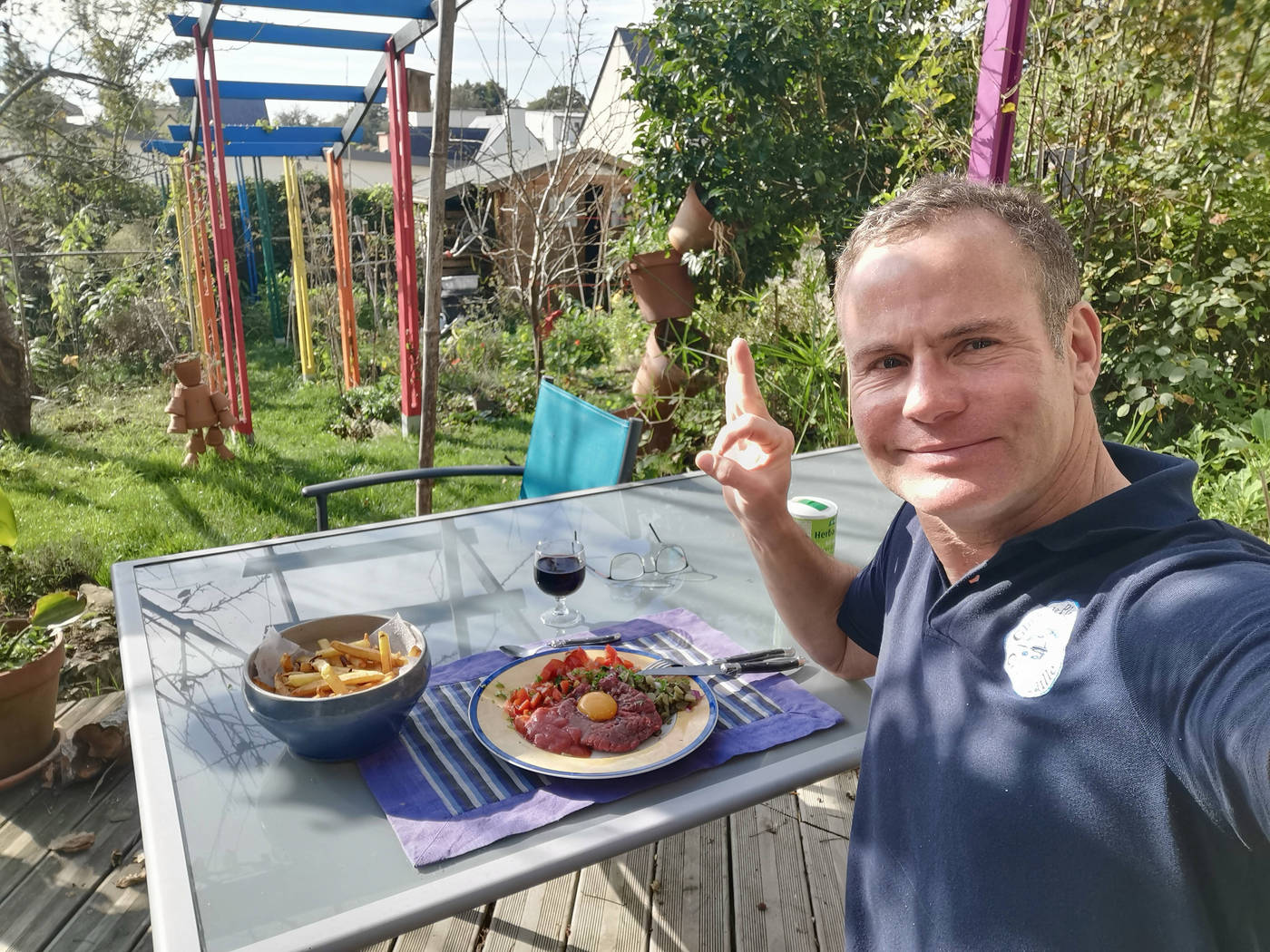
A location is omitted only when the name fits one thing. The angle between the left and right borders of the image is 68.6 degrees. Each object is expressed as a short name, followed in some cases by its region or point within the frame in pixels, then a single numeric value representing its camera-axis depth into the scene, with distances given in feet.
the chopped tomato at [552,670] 4.56
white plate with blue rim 3.86
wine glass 5.39
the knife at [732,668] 4.52
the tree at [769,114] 14.90
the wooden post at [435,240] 9.85
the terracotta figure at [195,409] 17.10
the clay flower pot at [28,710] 8.16
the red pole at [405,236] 17.74
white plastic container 5.41
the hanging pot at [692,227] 15.62
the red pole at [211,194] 19.12
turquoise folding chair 8.36
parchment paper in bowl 4.19
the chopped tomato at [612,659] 4.68
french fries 4.04
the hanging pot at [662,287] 15.87
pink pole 8.95
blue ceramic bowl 3.83
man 2.68
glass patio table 3.29
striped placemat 3.61
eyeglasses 6.23
